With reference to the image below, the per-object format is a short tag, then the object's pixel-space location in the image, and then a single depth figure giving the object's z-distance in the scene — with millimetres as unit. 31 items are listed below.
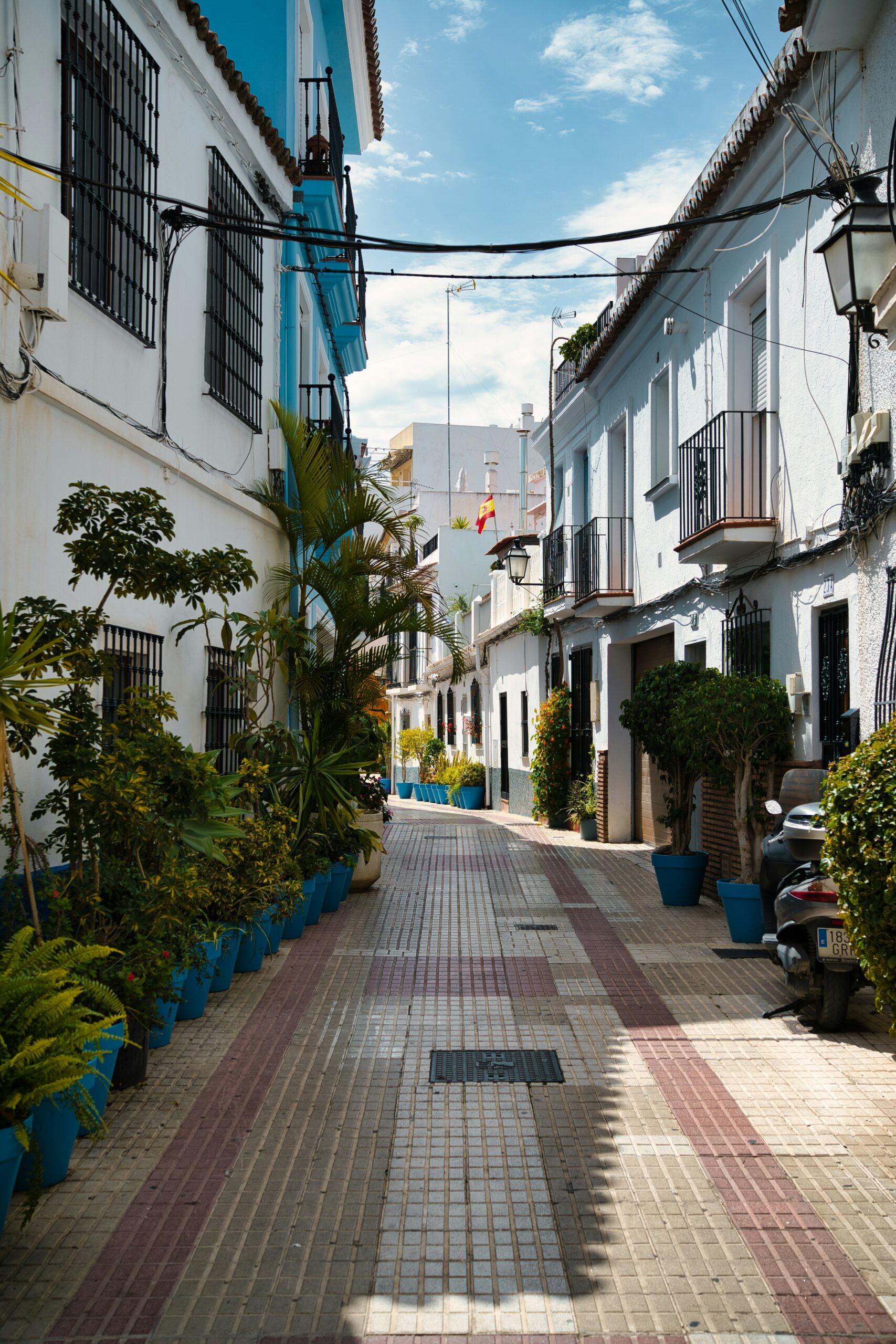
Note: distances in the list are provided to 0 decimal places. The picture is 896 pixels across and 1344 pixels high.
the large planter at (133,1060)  5465
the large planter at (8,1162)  3660
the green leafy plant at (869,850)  4945
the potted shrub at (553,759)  19172
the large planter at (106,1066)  4645
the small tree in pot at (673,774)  10812
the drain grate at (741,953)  8531
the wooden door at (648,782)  14938
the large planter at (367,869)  11891
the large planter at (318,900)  9930
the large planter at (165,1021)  5926
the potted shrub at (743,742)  9062
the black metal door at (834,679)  8750
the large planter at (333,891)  10656
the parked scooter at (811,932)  6031
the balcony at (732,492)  10070
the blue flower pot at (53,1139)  4242
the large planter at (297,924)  9188
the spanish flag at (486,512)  35969
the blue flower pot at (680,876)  10805
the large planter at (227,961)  7238
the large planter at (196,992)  6566
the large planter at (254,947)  7887
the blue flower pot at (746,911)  9008
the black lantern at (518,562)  20688
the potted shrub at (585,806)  17031
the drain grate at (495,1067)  5793
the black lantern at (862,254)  6910
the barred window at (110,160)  6434
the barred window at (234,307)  9453
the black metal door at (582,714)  18156
